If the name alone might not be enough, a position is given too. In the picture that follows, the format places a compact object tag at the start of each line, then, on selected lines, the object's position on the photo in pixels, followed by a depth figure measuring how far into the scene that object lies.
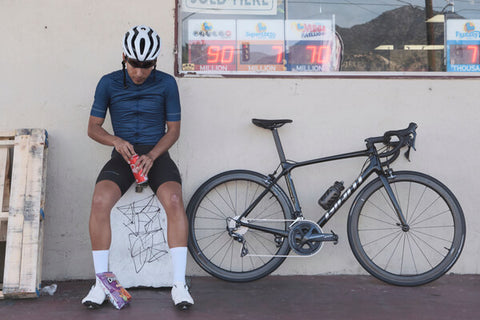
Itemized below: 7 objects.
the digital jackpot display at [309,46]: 4.68
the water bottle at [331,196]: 4.26
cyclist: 3.70
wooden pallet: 3.82
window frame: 4.51
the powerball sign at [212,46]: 4.59
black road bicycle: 4.22
